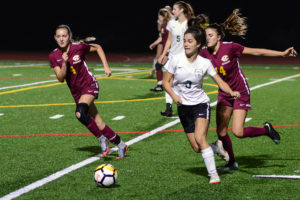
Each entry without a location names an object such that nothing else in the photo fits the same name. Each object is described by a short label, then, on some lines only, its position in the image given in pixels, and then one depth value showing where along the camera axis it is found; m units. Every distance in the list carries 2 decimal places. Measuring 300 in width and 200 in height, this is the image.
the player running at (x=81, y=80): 13.36
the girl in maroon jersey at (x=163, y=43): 25.43
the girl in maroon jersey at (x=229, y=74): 12.10
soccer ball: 10.66
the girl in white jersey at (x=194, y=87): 10.95
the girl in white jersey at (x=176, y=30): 18.32
